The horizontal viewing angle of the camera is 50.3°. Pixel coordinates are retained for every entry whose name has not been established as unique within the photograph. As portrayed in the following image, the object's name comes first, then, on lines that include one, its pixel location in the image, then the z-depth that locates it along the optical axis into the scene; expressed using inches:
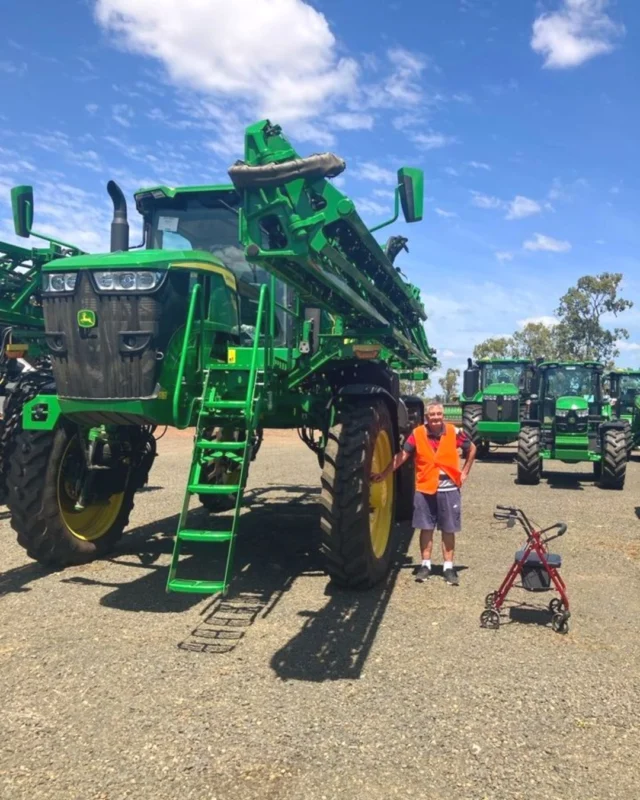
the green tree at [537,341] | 2114.3
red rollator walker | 178.5
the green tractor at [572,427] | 478.9
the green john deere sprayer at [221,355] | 152.8
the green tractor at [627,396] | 689.6
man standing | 227.5
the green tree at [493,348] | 2391.0
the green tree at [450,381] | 3043.3
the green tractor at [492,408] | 636.1
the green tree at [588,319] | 1872.5
